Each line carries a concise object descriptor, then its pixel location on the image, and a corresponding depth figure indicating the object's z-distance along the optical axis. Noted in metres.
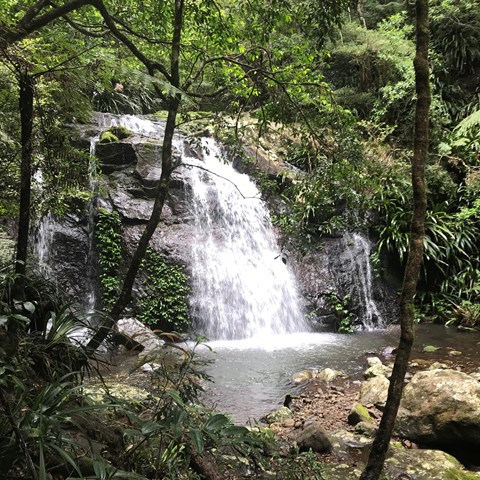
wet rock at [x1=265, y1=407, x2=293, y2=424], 4.63
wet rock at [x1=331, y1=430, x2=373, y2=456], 3.74
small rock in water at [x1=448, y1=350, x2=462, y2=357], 7.03
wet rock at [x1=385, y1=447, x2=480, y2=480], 3.19
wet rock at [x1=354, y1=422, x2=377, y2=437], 4.05
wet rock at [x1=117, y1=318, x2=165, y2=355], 7.34
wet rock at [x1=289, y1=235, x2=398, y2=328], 10.16
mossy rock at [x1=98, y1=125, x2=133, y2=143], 10.89
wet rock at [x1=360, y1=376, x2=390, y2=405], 4.88
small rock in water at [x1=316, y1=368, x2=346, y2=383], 6.13
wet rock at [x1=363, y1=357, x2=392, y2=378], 5.93
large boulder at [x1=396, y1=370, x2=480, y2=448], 3.64
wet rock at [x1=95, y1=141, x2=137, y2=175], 10.73
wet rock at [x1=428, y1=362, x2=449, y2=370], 6.20
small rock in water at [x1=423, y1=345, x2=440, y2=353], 7.39
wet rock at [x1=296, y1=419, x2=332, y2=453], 3.64
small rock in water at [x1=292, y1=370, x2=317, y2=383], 6.13
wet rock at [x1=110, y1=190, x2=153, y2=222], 10.05
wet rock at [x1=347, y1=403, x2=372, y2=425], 4.37
